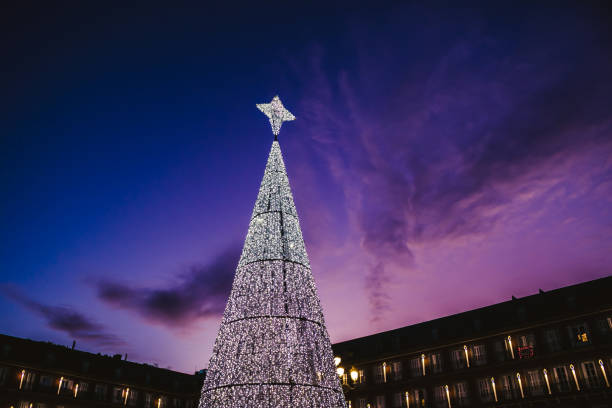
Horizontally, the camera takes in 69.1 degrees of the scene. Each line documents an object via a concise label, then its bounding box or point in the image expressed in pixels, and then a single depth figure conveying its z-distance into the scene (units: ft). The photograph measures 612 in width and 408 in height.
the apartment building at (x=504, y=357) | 95.14
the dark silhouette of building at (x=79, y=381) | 113.60
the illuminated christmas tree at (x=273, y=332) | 46.60
